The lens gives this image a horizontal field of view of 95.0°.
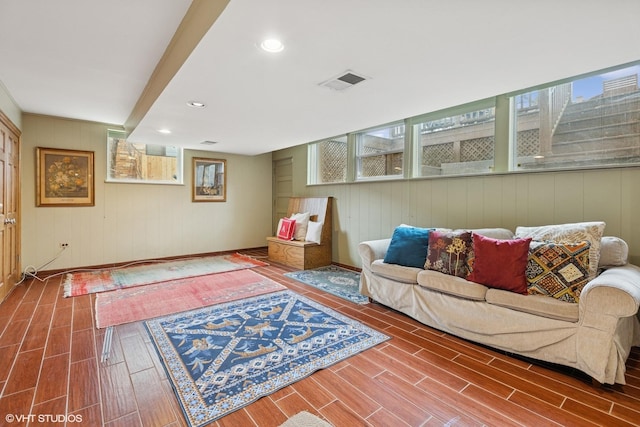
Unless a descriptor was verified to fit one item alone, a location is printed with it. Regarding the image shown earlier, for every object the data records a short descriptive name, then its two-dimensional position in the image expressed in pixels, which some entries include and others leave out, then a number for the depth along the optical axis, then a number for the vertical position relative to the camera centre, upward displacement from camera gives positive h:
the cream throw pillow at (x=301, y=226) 5.30 -0.37
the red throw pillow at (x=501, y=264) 2.24 -0.44
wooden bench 4.89 -0.71
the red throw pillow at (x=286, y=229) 5.36 -0.43
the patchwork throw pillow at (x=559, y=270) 2.03 -0.44
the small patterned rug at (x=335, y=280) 3.54 -1.05
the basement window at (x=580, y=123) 2.47 +0.79
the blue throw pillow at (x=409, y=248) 2.93 -0.42
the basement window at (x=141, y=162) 4.99 +0.77
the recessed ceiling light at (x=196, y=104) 3.06 +1.07
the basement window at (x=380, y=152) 4.24 +0.84
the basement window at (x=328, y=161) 5.16 +0.85
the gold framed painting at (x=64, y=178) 4.41 +0.41
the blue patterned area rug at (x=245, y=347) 1.76 -1.11
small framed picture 5.89 +0.51
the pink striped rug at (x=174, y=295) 2.98 -1.08
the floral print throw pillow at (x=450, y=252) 2.62 -0.42
